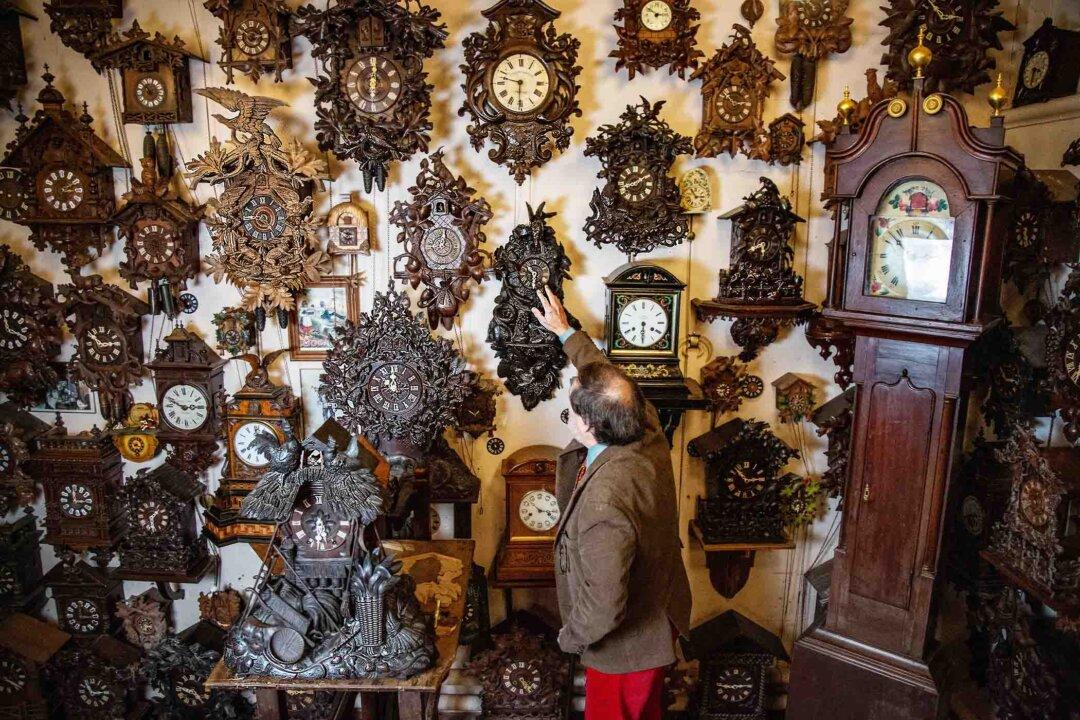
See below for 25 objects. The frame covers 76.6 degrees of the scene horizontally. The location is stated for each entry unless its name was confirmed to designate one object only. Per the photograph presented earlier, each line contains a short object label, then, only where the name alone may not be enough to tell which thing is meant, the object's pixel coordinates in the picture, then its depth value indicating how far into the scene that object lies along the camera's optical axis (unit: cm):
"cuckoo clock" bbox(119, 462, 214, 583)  339
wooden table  225
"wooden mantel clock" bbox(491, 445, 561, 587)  322
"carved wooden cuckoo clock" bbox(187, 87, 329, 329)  308
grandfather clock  247
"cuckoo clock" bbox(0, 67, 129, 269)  317
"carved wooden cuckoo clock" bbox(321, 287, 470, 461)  298
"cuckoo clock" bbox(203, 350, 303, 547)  328
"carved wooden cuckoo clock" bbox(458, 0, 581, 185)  298
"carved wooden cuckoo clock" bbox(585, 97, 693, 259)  311
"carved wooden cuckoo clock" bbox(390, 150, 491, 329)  317
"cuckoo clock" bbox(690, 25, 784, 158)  313
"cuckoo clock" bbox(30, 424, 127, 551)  333
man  213
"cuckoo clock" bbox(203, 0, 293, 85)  302
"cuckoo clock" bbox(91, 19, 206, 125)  307
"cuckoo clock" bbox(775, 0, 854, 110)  311
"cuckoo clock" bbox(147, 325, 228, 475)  332
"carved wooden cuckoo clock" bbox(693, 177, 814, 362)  316
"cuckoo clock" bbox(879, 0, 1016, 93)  290
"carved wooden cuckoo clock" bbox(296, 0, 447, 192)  290
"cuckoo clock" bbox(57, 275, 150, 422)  330
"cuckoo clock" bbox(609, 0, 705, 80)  306
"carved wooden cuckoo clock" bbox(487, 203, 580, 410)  318
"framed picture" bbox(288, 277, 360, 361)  339
